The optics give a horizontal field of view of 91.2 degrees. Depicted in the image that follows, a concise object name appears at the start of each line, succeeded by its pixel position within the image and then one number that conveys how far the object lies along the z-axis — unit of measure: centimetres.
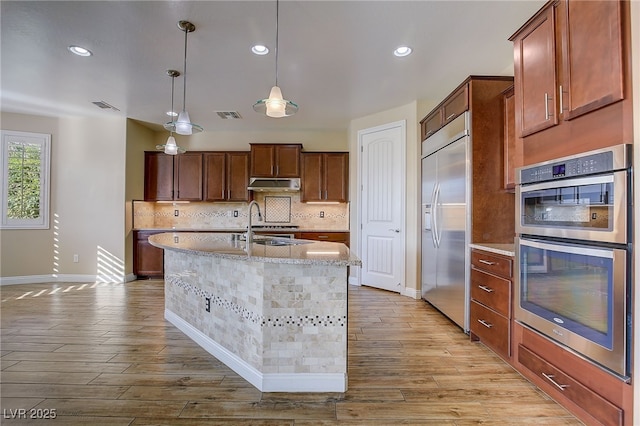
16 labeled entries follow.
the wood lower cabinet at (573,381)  142
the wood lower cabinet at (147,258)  525
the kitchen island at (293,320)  193
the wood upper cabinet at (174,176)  557
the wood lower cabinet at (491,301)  228
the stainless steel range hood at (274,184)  535
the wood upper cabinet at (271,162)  542
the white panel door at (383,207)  439
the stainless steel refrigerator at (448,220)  287
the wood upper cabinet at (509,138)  269
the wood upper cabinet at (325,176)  538
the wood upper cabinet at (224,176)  557
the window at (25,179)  478
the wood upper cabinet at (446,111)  292
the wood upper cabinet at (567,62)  146
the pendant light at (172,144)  342
